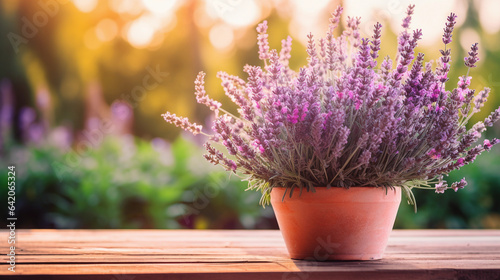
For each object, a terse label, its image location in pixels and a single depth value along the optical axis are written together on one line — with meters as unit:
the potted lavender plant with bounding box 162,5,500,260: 1.20
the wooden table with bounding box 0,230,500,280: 1.03
